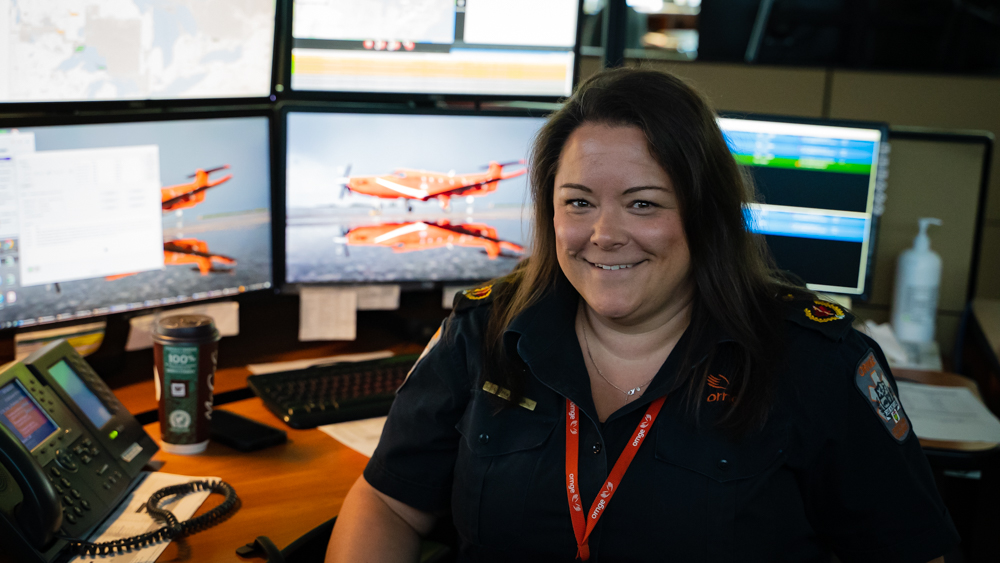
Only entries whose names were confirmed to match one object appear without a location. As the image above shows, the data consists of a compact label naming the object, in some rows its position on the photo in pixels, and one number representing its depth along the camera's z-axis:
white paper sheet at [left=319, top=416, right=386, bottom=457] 1.26
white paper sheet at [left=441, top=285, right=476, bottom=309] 1.73
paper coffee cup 1.17
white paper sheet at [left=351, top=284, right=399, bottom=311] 1.68
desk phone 0.90
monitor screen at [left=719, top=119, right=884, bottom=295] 1.65
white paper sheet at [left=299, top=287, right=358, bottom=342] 1.63
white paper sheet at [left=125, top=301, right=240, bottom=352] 1.46
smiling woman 0.99
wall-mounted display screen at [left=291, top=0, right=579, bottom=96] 1.55
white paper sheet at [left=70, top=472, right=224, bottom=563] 0.95
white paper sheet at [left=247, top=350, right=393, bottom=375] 1.52
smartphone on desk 1.23
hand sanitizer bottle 1.76
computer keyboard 1.33
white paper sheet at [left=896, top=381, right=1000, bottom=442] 1.32
